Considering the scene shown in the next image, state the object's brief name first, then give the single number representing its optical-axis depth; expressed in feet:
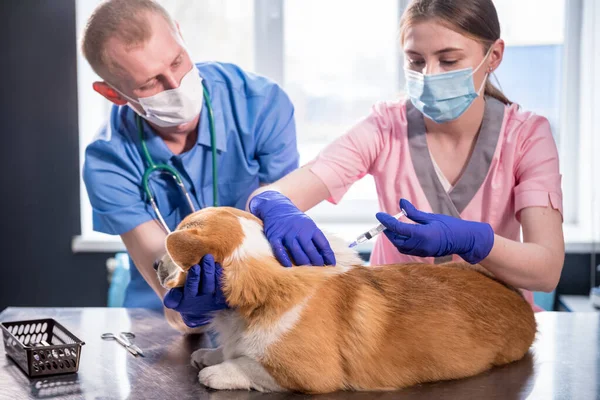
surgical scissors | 5.21
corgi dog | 4.20
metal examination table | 4.36
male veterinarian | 5.75
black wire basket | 4.69
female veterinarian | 5.07
